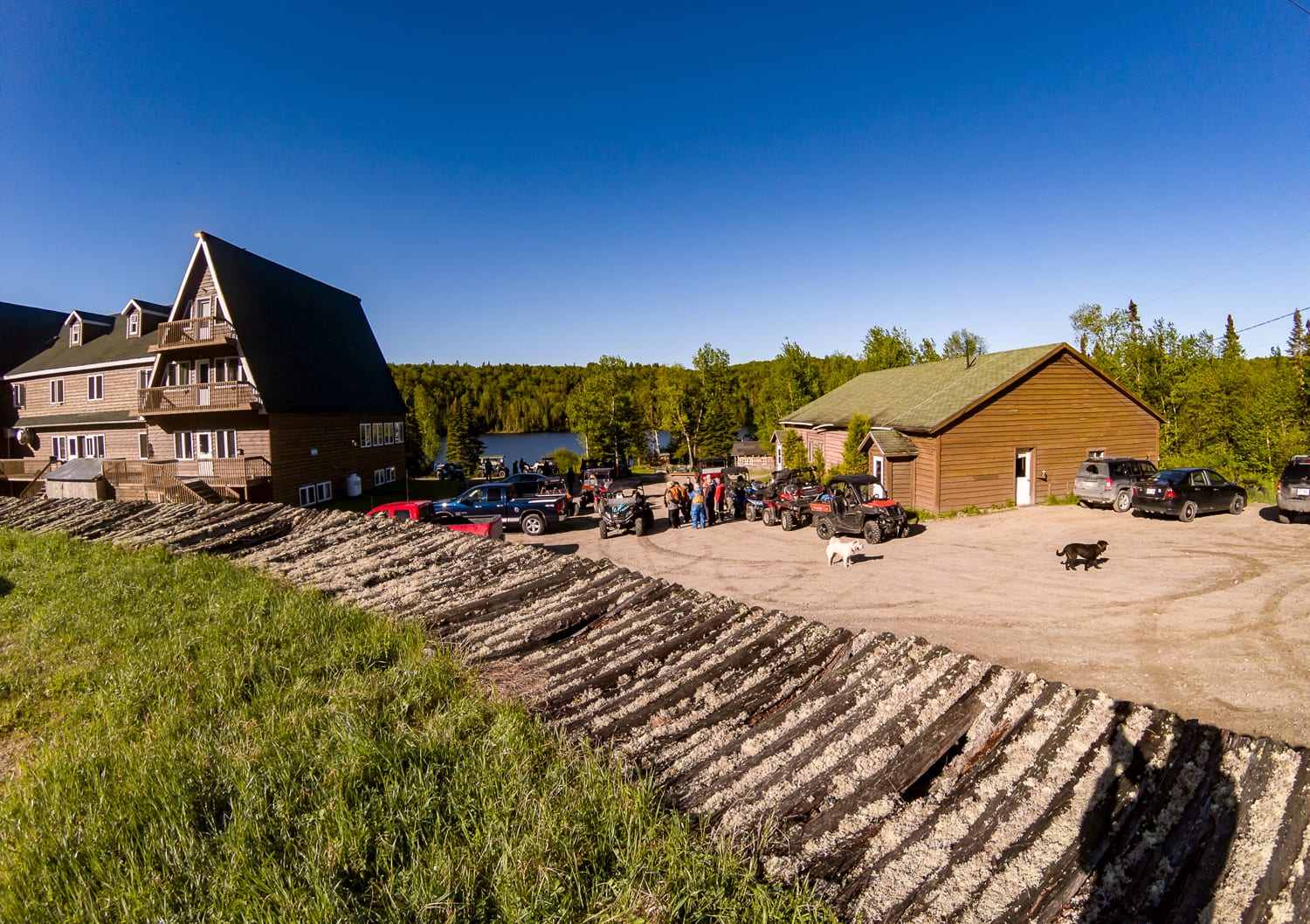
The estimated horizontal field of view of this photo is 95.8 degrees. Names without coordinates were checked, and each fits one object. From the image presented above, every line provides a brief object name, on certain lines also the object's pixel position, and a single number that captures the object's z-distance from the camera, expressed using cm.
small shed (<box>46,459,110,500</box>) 2667
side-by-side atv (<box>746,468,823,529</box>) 2264
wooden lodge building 2588
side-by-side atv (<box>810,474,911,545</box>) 1952
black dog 1503
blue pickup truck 2300
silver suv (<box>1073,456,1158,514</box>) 2286
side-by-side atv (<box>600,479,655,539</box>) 2230
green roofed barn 2462
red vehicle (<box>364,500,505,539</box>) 1843
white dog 1623
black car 2036
